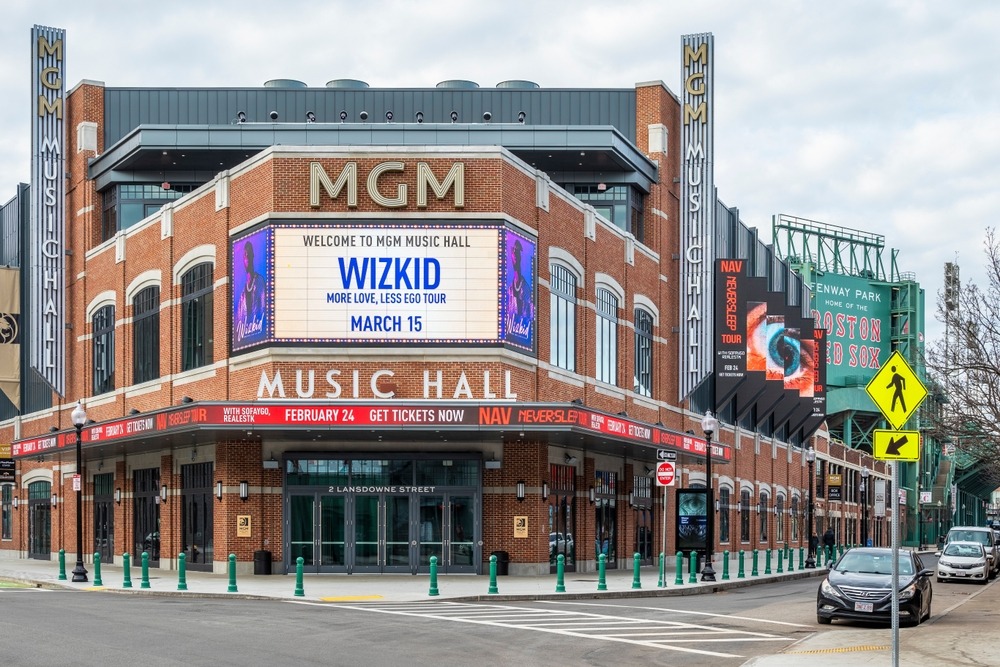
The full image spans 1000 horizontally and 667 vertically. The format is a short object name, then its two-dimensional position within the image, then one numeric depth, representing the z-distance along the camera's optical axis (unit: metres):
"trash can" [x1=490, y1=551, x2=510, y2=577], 37.62
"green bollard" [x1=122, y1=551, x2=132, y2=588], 32.38
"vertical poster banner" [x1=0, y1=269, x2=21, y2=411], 57.41
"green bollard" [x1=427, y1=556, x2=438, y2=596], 29.02
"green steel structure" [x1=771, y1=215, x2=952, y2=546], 99.38
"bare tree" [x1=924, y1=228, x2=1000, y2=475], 34.03
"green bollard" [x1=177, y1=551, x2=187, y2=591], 30.81
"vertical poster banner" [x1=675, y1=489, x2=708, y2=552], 43.34
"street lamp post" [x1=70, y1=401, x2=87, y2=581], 35.59
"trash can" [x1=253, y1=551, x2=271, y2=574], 37.06
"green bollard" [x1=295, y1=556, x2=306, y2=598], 29.53
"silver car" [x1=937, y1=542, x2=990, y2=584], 43.91
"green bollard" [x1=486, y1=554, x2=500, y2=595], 30.33
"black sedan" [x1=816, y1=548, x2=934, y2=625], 24.47
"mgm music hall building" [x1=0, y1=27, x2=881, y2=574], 37.00
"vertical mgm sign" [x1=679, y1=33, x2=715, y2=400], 51.97
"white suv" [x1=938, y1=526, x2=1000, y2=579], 48.44
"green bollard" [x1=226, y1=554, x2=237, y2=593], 30.08
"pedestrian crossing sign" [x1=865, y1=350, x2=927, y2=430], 16.28
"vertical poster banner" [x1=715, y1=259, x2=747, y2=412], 57.34
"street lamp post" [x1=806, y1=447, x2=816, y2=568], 51.25
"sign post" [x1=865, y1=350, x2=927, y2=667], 16.14
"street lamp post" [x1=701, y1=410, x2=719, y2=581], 38.22
